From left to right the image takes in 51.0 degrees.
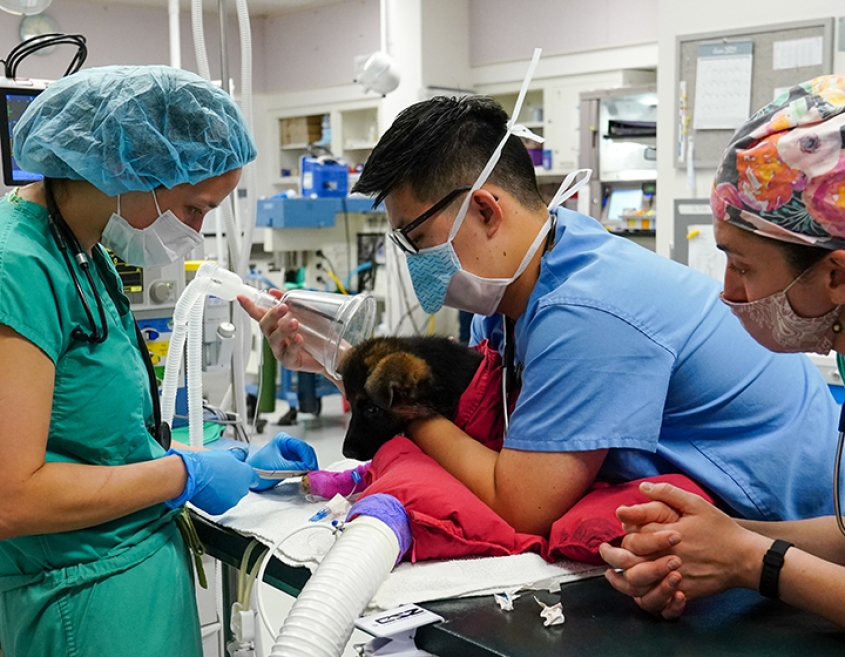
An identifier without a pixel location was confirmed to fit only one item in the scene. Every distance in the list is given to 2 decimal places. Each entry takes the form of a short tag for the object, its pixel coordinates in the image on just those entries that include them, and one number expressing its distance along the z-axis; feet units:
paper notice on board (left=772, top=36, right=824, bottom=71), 11.15
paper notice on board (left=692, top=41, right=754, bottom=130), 11.82
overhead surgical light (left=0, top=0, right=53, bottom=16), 8.16
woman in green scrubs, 4.00
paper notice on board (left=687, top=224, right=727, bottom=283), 12.05
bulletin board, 11.18
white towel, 3.88
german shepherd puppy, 4.94
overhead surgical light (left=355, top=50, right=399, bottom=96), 13.73
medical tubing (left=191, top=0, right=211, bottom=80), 7.14
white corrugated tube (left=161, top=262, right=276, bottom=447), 5.82
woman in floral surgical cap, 3.24
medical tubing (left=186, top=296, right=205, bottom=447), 5.89
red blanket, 4.16
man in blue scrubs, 4.23
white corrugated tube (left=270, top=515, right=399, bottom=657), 3.43
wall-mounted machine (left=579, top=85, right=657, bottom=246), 19.15
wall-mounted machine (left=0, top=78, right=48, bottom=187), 7.29
